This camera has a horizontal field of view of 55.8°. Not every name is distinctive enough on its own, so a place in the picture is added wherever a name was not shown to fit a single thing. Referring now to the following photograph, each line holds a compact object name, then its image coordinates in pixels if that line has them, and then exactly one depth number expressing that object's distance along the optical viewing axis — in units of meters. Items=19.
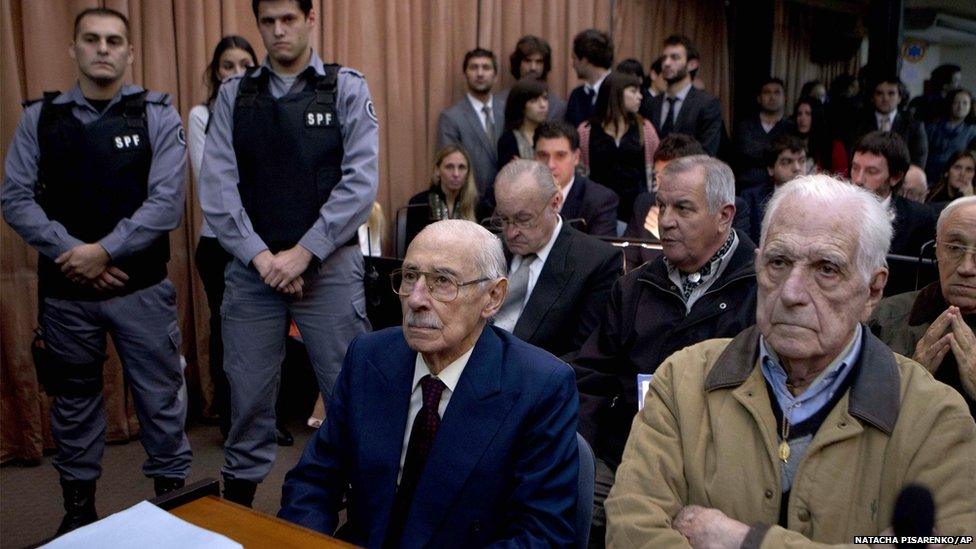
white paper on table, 1.44
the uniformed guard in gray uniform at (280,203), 3.01
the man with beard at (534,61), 5.61
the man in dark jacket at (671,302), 2.43
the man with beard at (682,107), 5.83
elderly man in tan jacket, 1.53
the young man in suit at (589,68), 5.67
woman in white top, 4.01
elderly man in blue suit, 1.77
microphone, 0.90
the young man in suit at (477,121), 5.28
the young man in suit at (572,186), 4.33
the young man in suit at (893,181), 3.79
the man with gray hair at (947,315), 2.15
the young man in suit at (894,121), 7.02
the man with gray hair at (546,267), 2.91
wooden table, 1.52
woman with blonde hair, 4.84
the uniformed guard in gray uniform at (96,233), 3.14
